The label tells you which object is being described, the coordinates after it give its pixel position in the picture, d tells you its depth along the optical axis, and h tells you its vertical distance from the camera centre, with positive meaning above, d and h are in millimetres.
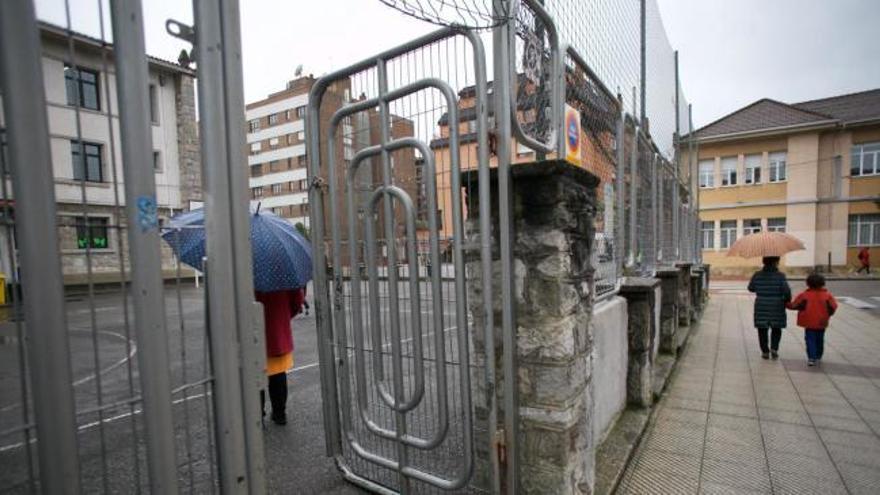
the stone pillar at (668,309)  5781 -1139
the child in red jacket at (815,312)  5672 -1213
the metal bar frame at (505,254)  2000 -130
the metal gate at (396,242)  2125 -62
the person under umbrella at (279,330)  3381 -737
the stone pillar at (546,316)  2143 -448
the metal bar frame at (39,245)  918 -8
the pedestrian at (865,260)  21266 -2127
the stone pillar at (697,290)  9047 -1466
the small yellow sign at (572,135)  2598 +542
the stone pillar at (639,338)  4020 -1049
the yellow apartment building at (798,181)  22734 +1946
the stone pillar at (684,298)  7559 -1340
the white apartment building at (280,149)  40875 +8150
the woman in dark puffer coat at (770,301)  6113 -1137
